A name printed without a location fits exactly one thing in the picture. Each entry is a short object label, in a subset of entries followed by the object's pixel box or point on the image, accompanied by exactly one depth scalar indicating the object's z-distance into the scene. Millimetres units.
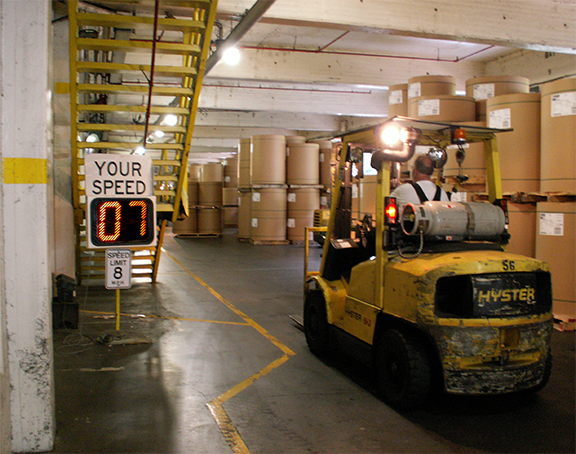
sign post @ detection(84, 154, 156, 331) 5031
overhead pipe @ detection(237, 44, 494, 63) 12172
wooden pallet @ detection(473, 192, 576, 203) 6781
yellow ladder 6207
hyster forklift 3844
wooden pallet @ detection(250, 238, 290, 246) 18047
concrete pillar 3326
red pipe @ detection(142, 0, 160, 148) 5611
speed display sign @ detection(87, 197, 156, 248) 5020
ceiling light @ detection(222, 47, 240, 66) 9617
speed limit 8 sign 5520
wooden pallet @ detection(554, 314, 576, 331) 6715
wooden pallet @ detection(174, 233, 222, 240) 21005
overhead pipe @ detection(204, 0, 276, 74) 7093
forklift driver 4574
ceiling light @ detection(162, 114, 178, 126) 17433
